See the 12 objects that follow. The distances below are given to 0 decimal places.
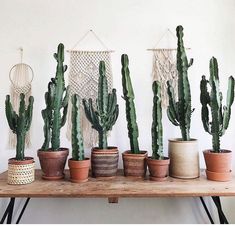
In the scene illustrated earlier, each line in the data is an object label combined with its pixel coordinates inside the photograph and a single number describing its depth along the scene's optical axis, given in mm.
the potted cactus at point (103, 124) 1411
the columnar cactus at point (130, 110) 1455
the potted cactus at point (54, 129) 1384
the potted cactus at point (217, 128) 1354
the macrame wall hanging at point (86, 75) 1674
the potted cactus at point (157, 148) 1357
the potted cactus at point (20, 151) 1312
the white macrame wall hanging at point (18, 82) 1703
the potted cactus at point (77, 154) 1350
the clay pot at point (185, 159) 1398
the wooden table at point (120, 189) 1170
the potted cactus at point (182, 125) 1400
